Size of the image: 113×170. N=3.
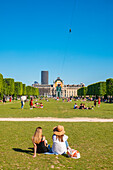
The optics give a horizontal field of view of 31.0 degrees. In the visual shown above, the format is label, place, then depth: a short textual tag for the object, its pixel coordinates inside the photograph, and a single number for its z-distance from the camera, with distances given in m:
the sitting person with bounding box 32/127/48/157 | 6.86
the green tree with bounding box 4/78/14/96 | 64.98
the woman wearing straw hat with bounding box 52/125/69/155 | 6.80
